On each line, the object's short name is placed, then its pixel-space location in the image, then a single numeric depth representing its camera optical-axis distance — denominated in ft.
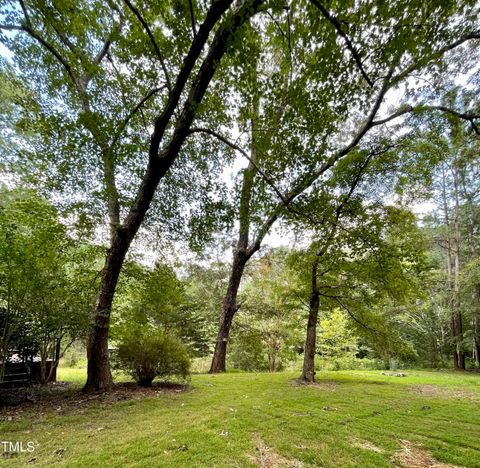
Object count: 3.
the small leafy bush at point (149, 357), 17.34
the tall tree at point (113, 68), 13.24
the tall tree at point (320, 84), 10.68
